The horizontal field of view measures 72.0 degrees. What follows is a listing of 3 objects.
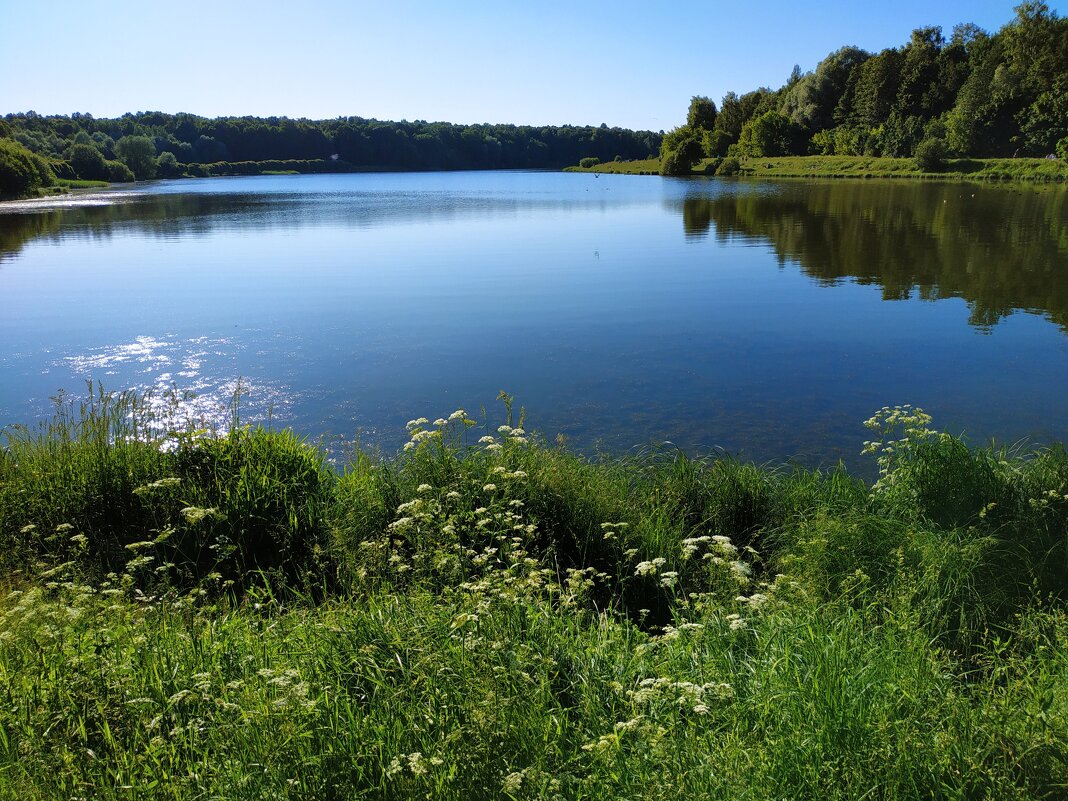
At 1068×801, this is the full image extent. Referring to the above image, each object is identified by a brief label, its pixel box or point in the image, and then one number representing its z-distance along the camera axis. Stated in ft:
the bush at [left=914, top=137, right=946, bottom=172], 207.00
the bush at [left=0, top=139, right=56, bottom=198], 203.21
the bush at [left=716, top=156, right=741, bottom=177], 288.20
